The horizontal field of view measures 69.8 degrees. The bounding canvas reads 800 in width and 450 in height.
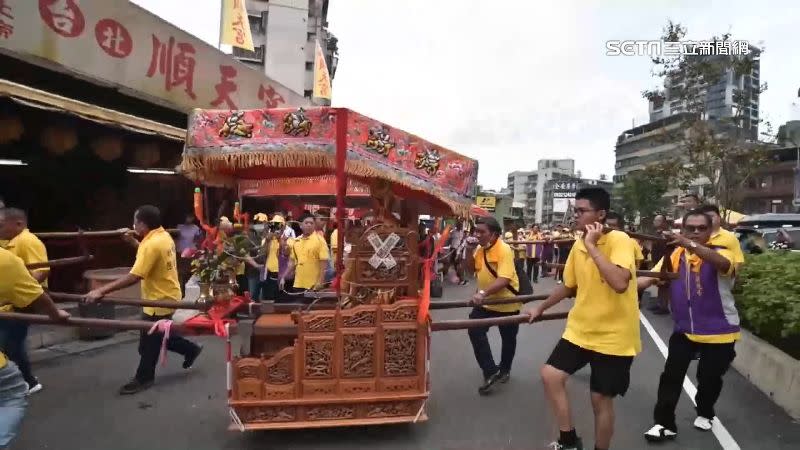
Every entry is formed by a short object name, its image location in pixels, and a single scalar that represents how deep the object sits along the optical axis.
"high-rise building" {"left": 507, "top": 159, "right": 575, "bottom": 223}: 93.44
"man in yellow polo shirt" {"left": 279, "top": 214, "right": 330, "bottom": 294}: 8.18
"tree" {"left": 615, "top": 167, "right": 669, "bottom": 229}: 47.44
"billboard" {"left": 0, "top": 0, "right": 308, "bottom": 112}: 7.41
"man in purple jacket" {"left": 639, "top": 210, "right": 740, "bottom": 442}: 4.33
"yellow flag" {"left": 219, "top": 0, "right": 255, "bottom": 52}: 16.22
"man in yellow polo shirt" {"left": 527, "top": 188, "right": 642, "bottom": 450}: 3.56
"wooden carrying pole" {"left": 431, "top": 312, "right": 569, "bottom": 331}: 4.16
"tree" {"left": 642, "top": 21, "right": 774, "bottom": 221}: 14.28
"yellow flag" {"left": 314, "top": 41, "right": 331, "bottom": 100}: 20.77
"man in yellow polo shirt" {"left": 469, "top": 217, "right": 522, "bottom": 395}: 5.55
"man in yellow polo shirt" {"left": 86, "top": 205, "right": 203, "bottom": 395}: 5.19
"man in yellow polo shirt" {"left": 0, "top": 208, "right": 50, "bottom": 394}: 4.81
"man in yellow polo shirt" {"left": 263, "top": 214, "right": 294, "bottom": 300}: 9.17
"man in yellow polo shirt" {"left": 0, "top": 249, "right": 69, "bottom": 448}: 3.16
